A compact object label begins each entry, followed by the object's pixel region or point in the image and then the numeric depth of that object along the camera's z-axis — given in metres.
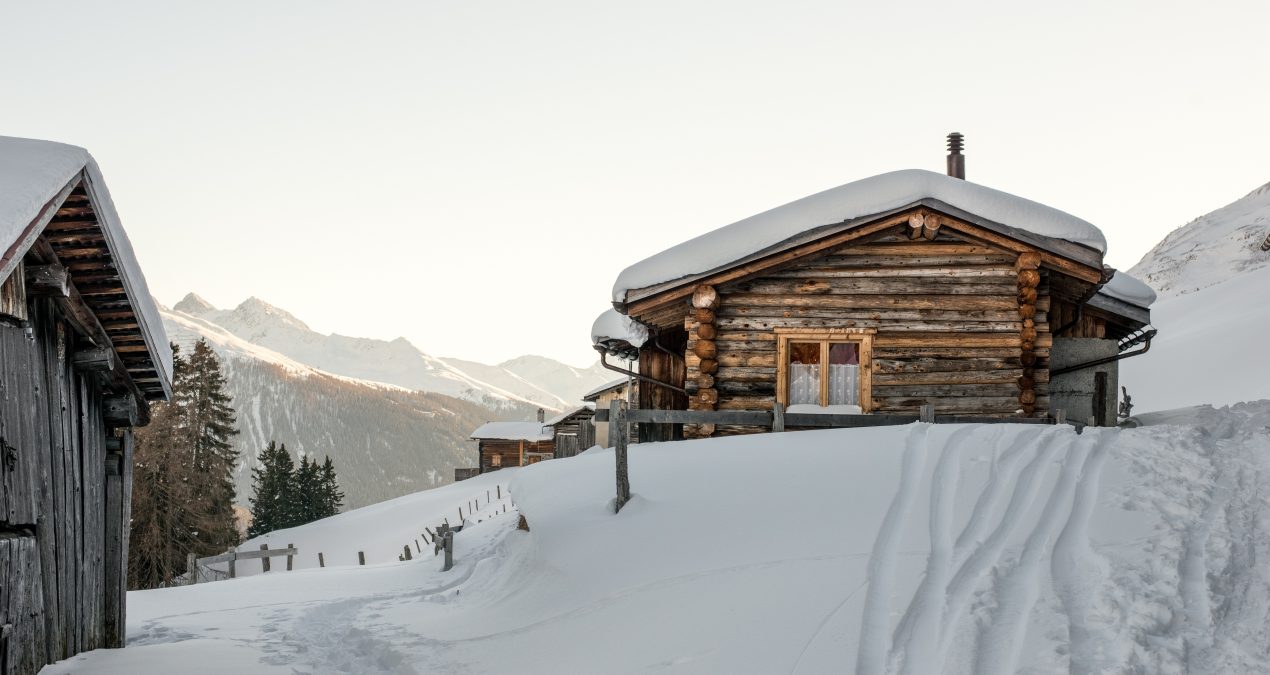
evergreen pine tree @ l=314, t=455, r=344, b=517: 57.33
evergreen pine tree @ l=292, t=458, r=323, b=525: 55.16
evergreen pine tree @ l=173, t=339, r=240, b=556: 40.50
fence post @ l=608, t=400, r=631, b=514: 11.32
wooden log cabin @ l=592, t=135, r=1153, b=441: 15.12
